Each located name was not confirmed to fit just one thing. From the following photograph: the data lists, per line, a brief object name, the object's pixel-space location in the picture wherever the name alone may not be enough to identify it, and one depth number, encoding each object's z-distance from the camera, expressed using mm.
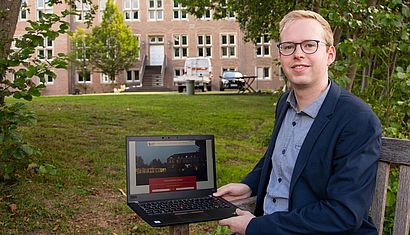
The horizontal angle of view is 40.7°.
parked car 38147
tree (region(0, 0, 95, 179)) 4109
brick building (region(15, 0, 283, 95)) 49219
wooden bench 2279
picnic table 29916
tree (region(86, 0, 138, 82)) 44094
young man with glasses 2045
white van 37850
